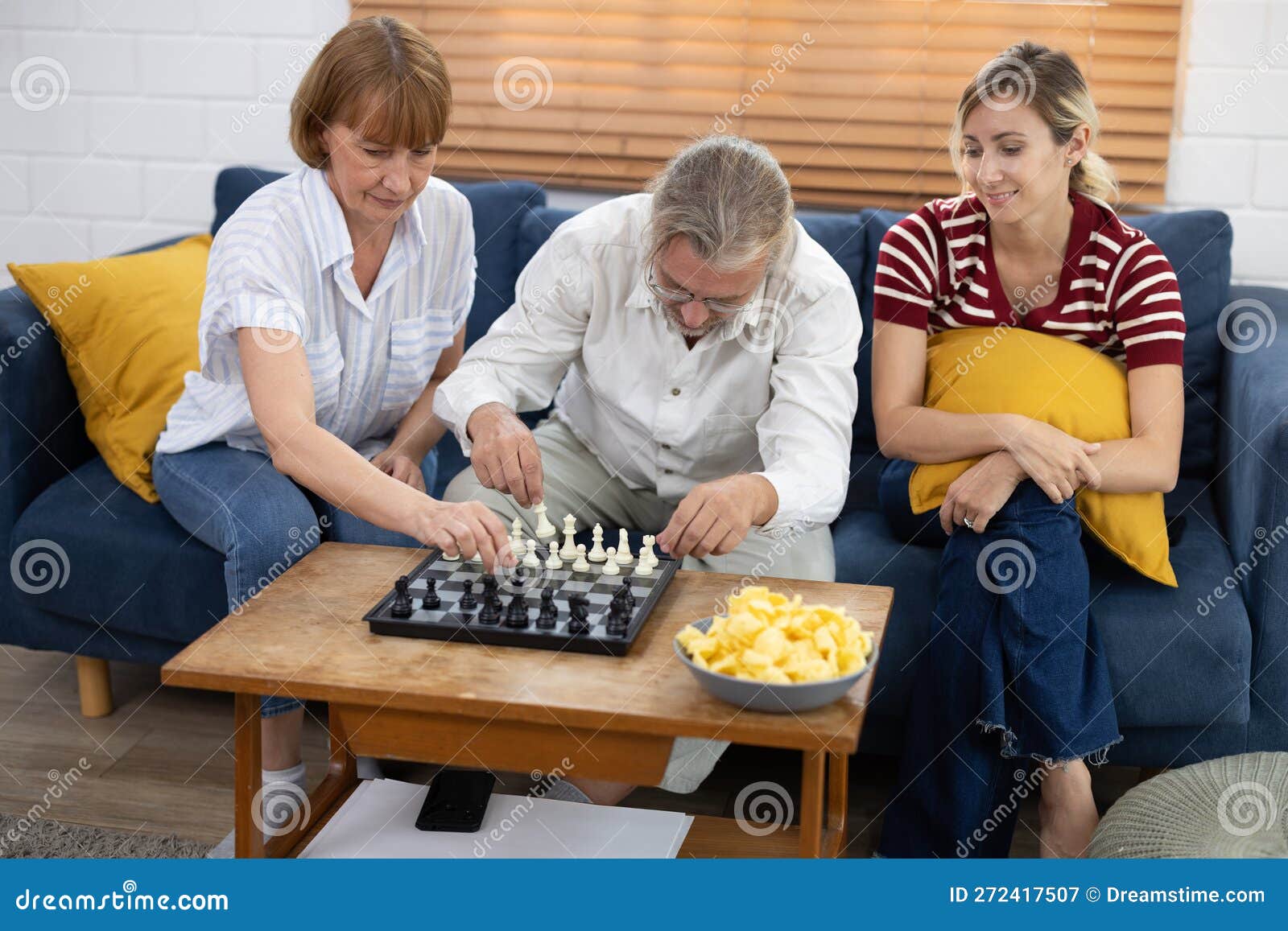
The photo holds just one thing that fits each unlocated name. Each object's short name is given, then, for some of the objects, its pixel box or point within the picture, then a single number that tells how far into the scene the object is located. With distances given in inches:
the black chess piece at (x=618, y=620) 57.0
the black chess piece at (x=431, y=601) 59.4
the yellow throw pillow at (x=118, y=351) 89.0
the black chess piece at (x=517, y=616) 57.4
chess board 56.8
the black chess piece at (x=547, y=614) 57.8
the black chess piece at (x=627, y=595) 59.6
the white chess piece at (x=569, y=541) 67.4
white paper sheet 61.6
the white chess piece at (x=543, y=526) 69.4
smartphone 63.4
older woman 69.7
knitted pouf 61.4
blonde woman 70.9
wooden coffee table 51.6
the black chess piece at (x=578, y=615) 57.3
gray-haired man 66.2
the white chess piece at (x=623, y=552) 66.1
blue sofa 75.1
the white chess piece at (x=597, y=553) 65.6
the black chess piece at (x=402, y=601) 58.3
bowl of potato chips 50.6
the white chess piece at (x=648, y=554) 65.2
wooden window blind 103.3
